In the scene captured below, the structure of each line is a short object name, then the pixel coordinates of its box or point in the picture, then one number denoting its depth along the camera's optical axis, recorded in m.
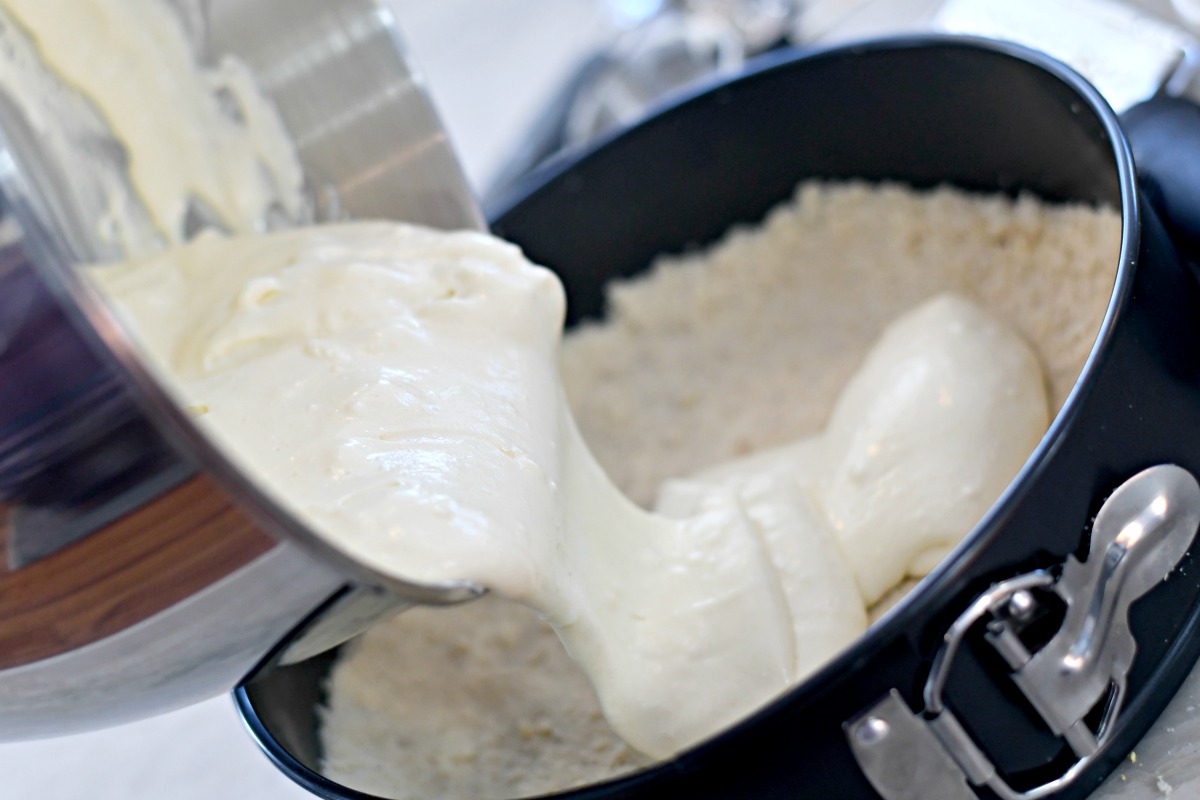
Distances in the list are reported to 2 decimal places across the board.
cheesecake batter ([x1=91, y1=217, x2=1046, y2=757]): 0.51
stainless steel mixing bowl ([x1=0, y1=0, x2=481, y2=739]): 0.34
